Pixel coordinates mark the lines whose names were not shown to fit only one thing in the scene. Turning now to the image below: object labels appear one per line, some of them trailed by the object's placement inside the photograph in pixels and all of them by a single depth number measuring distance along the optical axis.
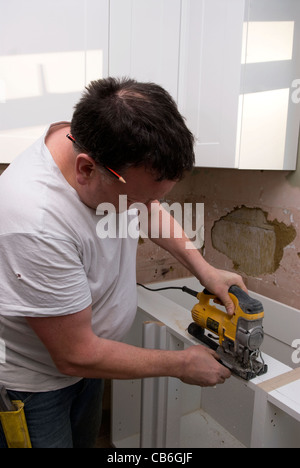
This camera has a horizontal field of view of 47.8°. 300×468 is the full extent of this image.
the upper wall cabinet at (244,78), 1.13
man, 0.60
